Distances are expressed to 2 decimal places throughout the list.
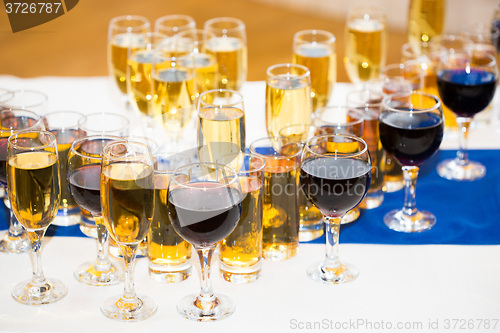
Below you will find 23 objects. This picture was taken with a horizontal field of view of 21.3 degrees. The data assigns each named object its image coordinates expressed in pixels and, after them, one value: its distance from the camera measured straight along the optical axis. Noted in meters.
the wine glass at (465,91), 1.68
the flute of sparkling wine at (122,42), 1.80
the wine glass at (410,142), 1.53
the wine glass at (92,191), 1.41
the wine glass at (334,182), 1.40
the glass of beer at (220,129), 1.52
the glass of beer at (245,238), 1.42
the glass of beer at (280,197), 1.46
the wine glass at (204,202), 1.32
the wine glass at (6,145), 1.48
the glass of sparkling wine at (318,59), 1.72
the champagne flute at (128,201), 1.33
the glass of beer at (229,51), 1.76
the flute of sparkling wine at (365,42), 1.81
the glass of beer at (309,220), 1.53
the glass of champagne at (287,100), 1.59
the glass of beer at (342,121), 1.54
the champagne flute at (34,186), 1.37
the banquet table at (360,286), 1.36
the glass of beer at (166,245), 1.43
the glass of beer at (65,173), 1.53
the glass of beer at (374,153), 1.60
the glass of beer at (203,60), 1.73
